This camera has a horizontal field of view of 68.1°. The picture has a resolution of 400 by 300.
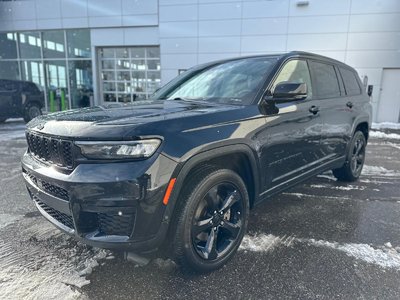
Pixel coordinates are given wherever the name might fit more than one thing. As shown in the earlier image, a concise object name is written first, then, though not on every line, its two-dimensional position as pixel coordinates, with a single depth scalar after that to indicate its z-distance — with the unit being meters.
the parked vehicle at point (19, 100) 10.52
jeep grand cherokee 1.91
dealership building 12.93
